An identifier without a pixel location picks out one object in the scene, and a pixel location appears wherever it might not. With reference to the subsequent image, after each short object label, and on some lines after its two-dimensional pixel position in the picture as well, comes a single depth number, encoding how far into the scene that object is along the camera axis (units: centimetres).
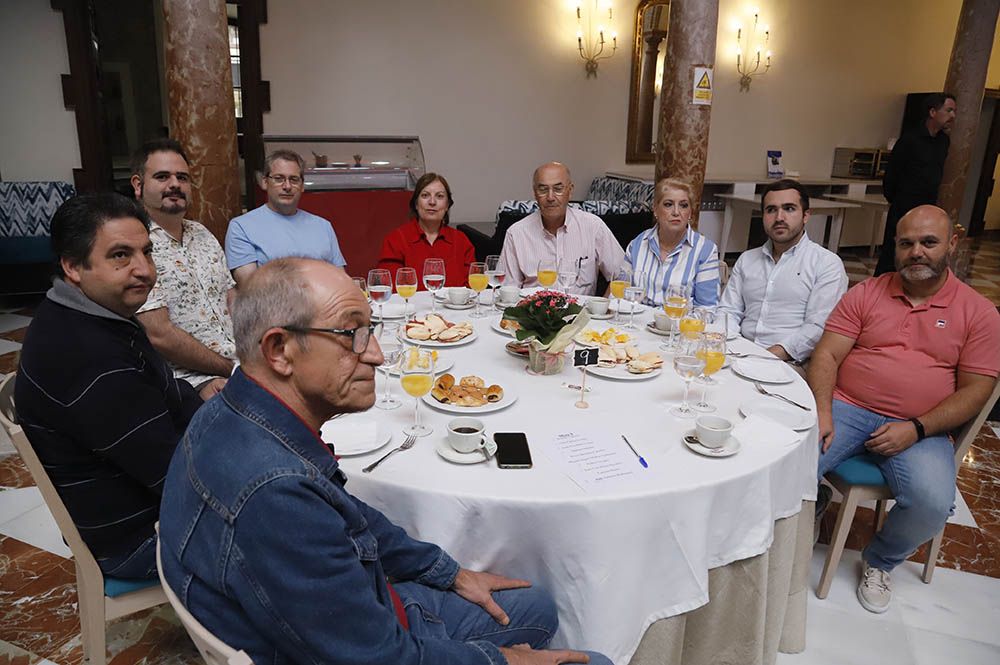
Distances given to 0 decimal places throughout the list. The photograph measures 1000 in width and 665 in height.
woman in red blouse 331
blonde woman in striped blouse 307
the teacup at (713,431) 150
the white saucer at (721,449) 150
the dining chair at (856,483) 213
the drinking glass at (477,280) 258
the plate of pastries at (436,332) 219
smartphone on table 143
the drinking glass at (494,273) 262
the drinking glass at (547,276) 257
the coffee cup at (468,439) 145
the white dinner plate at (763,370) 200
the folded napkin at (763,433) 158
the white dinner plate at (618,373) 195
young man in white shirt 279
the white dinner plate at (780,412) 169
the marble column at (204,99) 322
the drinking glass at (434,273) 260
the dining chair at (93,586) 137
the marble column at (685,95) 444
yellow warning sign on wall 449
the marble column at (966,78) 604
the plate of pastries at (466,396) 170
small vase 197
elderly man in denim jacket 90
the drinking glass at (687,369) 167
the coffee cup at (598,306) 262
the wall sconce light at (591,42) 710
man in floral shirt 226
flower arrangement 183
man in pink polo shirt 209
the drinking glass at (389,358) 175
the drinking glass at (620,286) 251
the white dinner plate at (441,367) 193
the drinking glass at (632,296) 247
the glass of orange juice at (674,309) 224
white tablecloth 134
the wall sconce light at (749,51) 795
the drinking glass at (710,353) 176
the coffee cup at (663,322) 238
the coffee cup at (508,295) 265
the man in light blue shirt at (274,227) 303
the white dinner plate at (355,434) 148
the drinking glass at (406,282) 244
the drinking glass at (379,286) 227
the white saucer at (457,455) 144
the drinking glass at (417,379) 153
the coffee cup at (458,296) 268
